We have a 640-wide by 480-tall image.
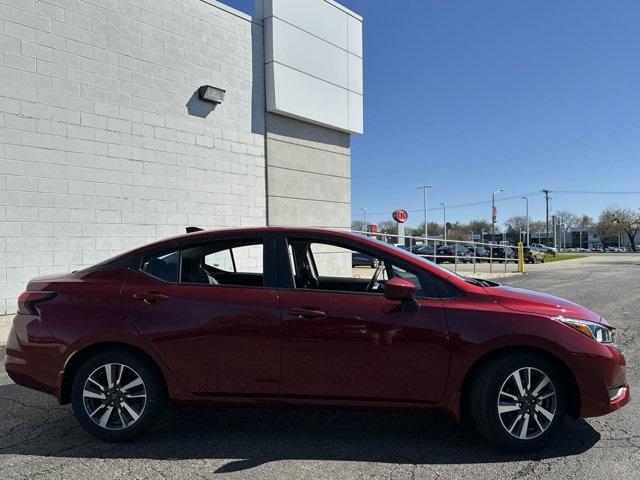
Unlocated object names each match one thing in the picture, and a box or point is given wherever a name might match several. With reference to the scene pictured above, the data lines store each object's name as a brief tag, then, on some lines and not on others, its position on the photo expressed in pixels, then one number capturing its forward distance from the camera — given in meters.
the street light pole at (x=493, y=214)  59.73
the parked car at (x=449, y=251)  33.88
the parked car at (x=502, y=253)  31.34
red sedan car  3.56
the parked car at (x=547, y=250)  51.25
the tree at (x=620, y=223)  86.38
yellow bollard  22.22
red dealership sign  23.73
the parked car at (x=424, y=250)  27.58
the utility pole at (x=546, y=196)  89.88
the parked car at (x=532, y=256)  34.24
